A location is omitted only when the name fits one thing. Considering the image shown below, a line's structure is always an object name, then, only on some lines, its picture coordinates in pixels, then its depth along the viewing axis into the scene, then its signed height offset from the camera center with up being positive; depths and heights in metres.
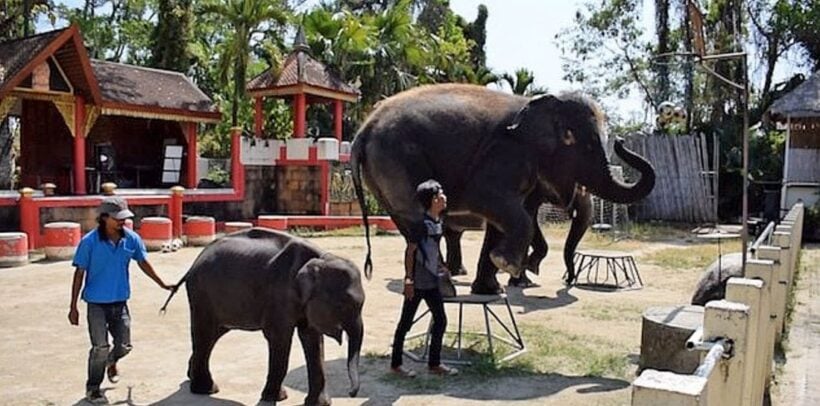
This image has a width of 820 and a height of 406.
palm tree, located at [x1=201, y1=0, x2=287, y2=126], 19.25 +3.89
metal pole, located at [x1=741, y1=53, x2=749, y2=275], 5.88 +0.21
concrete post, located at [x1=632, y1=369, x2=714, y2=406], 1.95 -0.58
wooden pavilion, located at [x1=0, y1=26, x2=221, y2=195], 14.33 +1.25
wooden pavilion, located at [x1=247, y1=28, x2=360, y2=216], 18.56 +0.71
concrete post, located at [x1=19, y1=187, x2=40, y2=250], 12.92 -0.86
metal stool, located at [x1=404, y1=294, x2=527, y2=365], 5.95 -1.45
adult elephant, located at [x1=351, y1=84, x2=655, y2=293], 6.56 +0.16
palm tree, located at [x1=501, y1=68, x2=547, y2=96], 29.76 +3.77
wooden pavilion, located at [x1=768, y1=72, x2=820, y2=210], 16.77 +0.89
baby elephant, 4.64 -0.84
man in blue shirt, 5.03 -0.78
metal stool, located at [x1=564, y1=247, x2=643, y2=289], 10.18 -1.44
